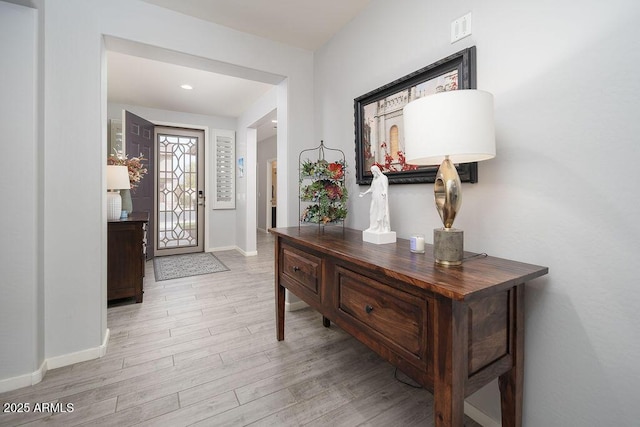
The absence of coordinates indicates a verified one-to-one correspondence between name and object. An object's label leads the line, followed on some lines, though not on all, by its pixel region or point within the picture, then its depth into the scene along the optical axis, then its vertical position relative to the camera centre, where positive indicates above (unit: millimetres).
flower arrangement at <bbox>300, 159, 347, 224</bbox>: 2088 +144
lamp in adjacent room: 2902 +266
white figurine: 1619 -6
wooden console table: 897 -402
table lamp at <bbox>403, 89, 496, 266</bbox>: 1043 +291
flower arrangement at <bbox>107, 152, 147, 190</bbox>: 3184 +559
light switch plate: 1446 +989
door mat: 3964 -868
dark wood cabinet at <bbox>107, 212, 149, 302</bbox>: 2822 -494
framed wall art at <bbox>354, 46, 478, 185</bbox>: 1443 +677
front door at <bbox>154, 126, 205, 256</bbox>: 5117 +387
